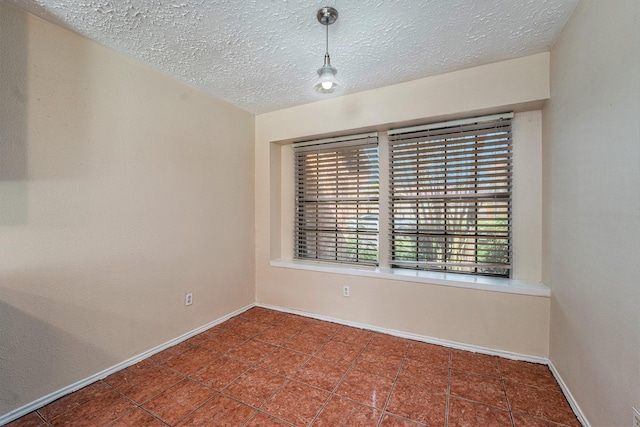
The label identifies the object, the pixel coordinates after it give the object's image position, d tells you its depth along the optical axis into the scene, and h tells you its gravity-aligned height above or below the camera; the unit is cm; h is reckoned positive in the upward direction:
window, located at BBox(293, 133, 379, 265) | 295 +17
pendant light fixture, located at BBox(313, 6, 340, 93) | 160 +91
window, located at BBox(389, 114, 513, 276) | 236 +17
